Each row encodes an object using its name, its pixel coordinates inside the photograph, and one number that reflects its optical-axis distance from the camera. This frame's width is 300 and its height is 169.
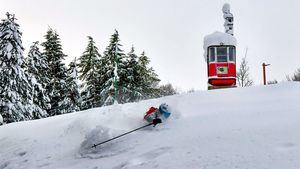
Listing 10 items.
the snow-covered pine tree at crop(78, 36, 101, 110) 33.50
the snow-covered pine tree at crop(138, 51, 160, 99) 35.59
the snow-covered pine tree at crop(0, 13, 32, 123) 23.17
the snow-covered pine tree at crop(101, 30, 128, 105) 31.17
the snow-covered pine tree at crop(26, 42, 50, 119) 27.03
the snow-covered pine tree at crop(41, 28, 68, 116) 31.97
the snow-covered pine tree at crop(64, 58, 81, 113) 31.63
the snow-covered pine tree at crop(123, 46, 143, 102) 32.78
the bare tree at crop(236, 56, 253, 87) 41.88
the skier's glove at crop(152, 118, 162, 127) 8.20
